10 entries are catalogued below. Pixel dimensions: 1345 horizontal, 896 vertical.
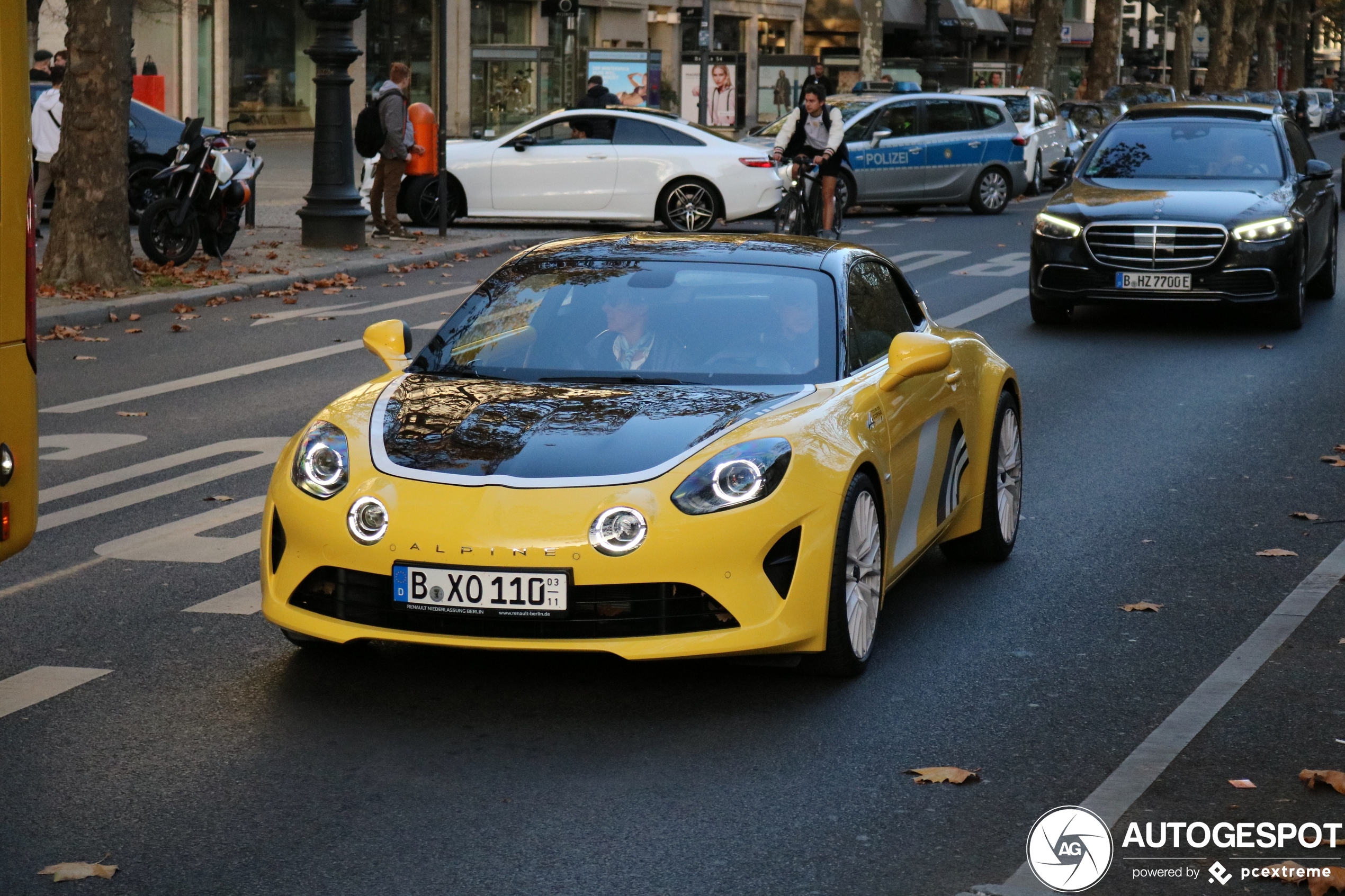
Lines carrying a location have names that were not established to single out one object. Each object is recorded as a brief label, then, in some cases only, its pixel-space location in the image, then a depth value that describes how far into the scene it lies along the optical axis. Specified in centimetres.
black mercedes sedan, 1434
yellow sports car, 543
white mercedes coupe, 2339
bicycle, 2053
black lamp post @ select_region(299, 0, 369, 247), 2036
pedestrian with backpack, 2147
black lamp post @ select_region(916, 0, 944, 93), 4325
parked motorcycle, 1798
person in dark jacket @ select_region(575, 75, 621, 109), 3034
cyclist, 2044
